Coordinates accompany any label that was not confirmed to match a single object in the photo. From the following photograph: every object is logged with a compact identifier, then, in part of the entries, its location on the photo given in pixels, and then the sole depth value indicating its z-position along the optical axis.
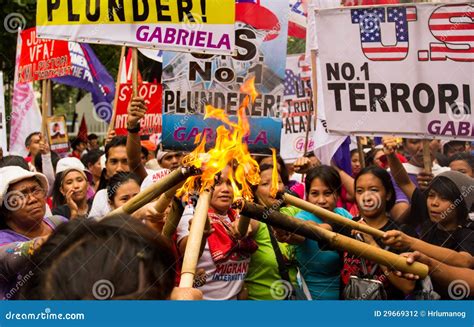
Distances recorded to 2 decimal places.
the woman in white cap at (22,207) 4.34
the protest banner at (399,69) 5.48
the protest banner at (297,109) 8.30
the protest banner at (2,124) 8.38
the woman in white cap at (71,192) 6.10
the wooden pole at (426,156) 5.59
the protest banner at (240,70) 6.38
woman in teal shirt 4.63
